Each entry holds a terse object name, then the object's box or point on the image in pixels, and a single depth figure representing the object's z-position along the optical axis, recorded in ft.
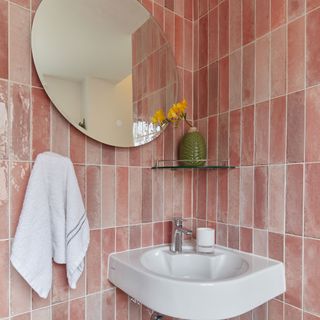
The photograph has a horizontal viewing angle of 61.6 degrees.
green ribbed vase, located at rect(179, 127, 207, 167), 3.99
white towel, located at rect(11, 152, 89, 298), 2.85
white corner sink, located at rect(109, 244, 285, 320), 2.54
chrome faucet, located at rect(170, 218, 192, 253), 3.84
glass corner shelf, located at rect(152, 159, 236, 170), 3.85
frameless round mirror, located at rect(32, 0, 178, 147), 3.26
